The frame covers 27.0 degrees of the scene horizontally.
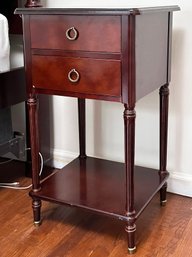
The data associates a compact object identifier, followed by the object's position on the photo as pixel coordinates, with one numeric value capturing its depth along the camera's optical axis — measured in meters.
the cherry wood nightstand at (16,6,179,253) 1.13
